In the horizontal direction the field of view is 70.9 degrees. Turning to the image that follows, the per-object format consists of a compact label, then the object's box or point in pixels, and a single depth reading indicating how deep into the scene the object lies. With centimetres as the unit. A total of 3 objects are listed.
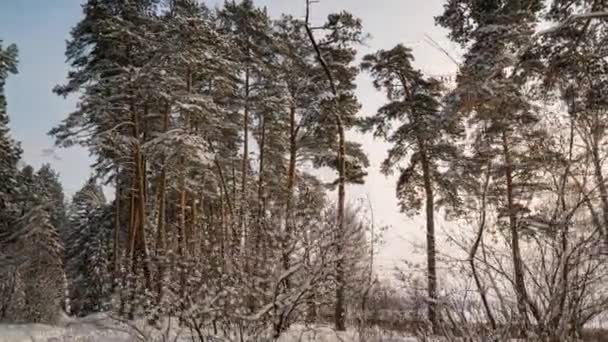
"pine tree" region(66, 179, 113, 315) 2581
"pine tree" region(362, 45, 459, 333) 1405
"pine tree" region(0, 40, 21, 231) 1747
